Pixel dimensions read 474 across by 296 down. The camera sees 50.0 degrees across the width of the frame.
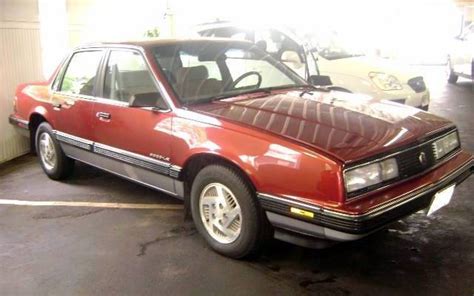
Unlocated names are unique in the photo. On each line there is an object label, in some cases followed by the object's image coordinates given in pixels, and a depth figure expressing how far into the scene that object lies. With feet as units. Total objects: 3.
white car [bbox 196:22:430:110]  23.13
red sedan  9.65
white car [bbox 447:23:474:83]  41.57
